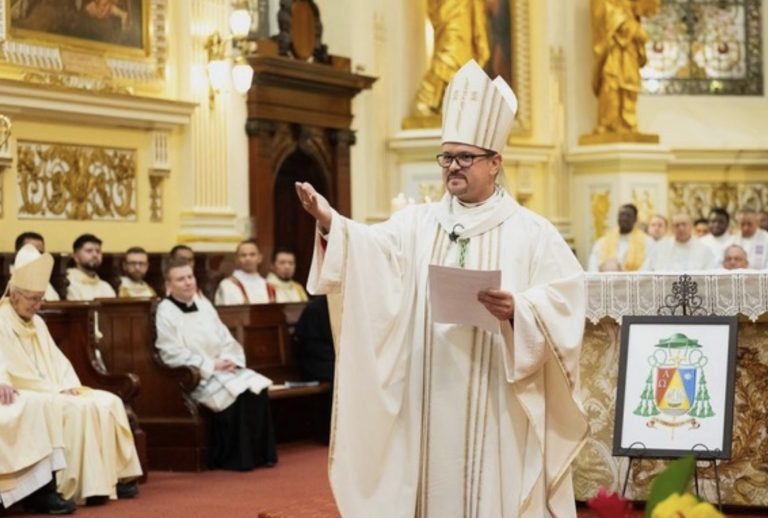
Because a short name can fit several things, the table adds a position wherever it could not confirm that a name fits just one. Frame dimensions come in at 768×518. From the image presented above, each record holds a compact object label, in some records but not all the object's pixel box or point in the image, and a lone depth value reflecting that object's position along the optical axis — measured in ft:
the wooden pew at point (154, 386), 32.09
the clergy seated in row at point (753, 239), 46.62
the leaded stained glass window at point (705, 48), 69.82
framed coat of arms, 22.45
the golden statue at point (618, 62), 61.62
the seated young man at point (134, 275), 37.65
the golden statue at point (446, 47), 54.75
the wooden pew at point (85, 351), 28.91
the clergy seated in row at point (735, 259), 36.60
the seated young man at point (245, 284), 40.27
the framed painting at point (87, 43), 37.24
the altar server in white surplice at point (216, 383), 32.24
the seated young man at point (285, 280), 42.27
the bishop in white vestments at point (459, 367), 15.74
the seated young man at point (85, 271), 35.45
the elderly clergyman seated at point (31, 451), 24.97
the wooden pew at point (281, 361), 36.06
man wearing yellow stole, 48.83
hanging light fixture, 42.22
